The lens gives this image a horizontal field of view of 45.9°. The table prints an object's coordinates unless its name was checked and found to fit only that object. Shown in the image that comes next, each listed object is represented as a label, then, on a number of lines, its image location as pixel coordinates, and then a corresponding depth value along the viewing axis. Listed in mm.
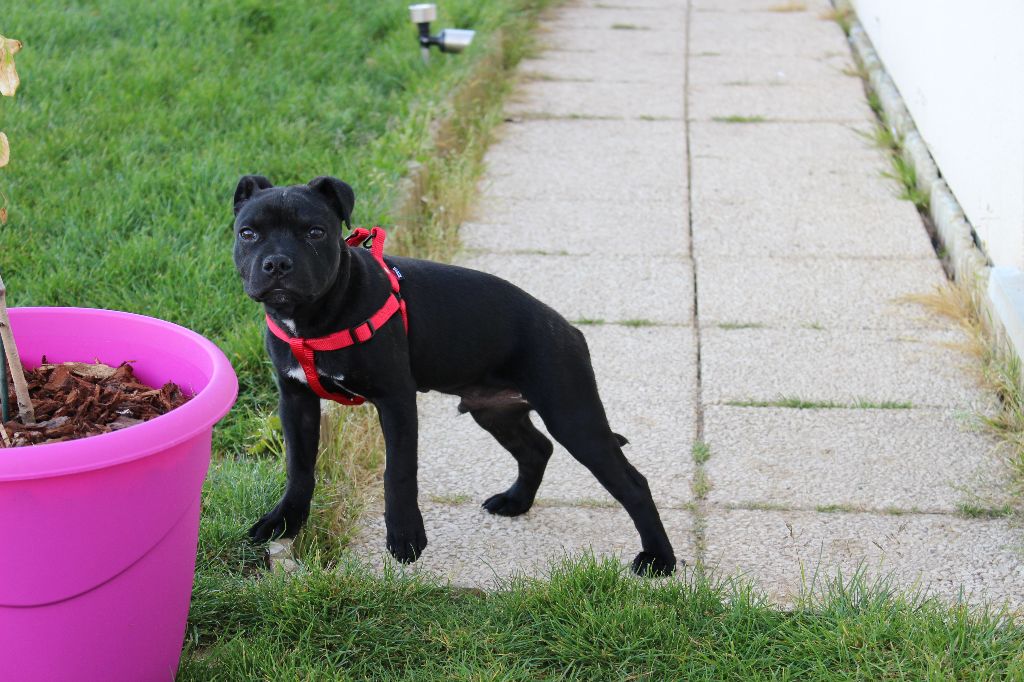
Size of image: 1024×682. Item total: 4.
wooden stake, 2764
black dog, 3014
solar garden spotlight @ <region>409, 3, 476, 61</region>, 8188
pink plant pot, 2434
